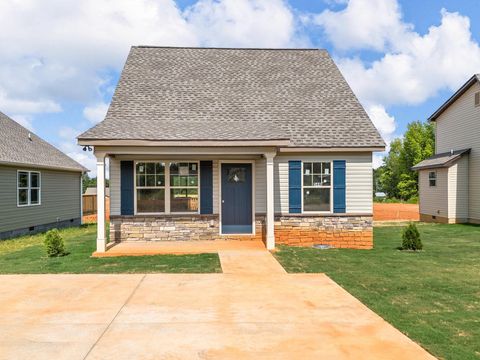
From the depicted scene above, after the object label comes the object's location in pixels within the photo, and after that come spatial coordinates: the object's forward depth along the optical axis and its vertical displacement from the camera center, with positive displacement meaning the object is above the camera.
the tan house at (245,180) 11.38 +0.20
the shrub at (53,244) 9.75 -1.45
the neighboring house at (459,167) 18.89 +0.96
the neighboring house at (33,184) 14.94 +0.18
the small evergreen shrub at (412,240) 10.88 -1.57
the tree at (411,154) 48.72 +4.15
